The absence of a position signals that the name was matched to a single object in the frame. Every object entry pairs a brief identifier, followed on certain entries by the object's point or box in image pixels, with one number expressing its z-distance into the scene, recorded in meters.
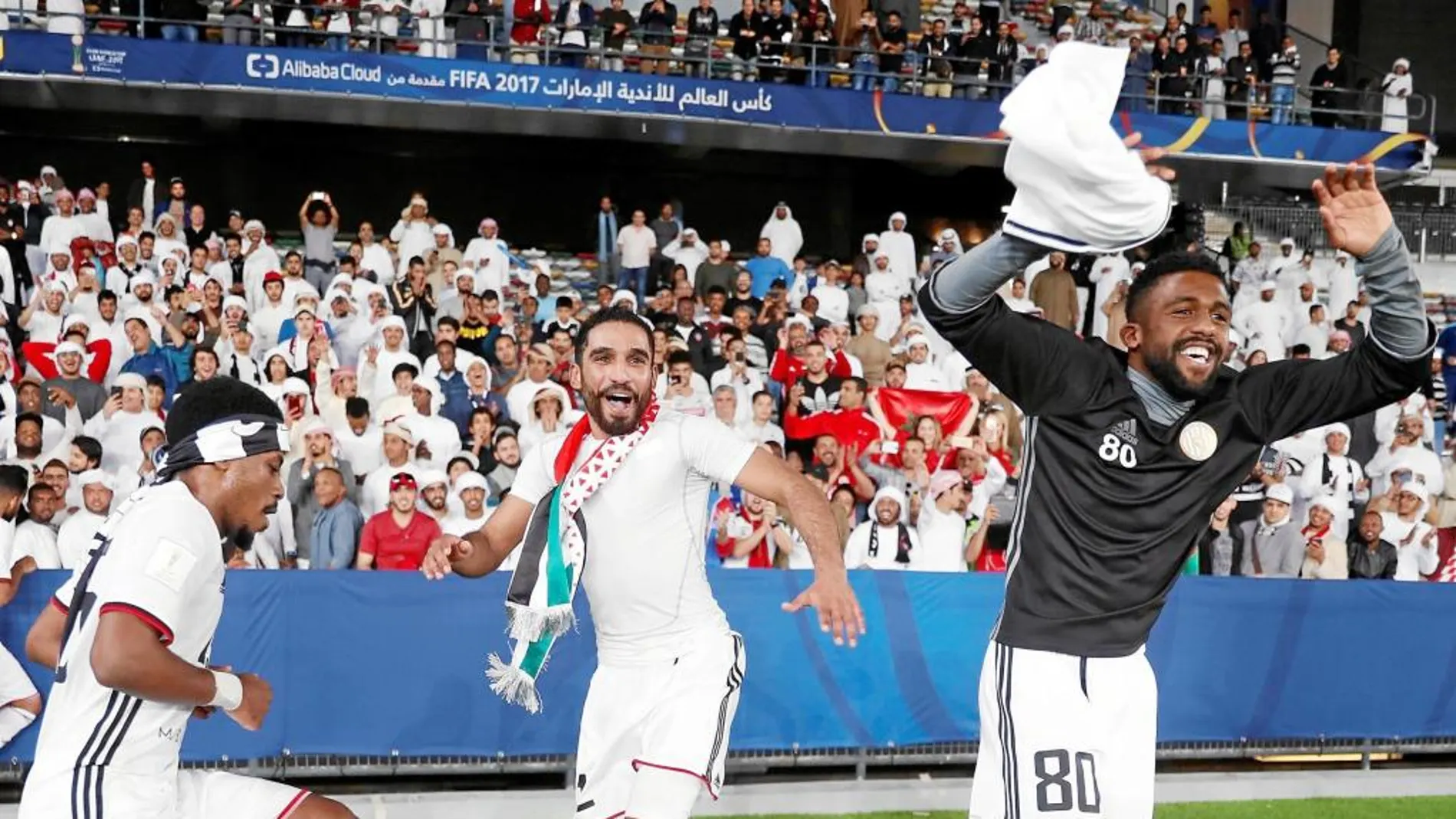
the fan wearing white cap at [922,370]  15.91
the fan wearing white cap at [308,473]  11.34
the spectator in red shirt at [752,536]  11.11
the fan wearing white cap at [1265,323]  19.12
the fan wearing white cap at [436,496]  11.08
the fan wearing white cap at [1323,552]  11.86
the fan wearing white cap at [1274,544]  11.97
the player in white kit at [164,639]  4.27
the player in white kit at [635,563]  5.49
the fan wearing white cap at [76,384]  13.17
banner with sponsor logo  20.52
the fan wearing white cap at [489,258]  18.22
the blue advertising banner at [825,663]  8.73
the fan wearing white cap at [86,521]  10.23
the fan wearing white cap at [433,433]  12.69
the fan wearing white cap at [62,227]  17.23
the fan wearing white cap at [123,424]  12.48
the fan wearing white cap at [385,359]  13.95
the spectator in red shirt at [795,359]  15.25
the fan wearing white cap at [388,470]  11.48
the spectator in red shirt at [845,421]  13.58
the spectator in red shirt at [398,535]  10.38
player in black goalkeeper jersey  4.57
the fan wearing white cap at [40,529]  9.54
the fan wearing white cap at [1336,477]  13.87
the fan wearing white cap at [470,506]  11.05
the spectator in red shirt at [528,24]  21.83
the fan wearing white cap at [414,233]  18.36
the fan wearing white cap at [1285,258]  21.69
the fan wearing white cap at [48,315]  14.90
